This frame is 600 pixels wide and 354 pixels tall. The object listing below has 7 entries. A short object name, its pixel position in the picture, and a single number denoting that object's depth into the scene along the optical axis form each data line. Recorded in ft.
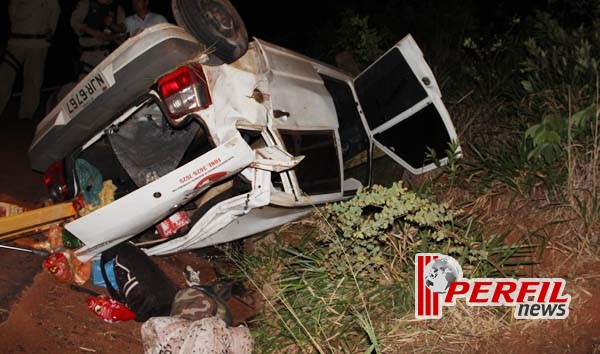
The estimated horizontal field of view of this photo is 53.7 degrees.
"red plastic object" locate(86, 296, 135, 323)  13.87
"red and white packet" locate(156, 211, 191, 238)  14.82
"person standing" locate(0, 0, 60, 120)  23.90
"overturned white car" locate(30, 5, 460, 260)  12.92
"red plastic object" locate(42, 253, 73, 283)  14.60
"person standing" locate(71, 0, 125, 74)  24.30
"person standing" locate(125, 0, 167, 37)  24.06
